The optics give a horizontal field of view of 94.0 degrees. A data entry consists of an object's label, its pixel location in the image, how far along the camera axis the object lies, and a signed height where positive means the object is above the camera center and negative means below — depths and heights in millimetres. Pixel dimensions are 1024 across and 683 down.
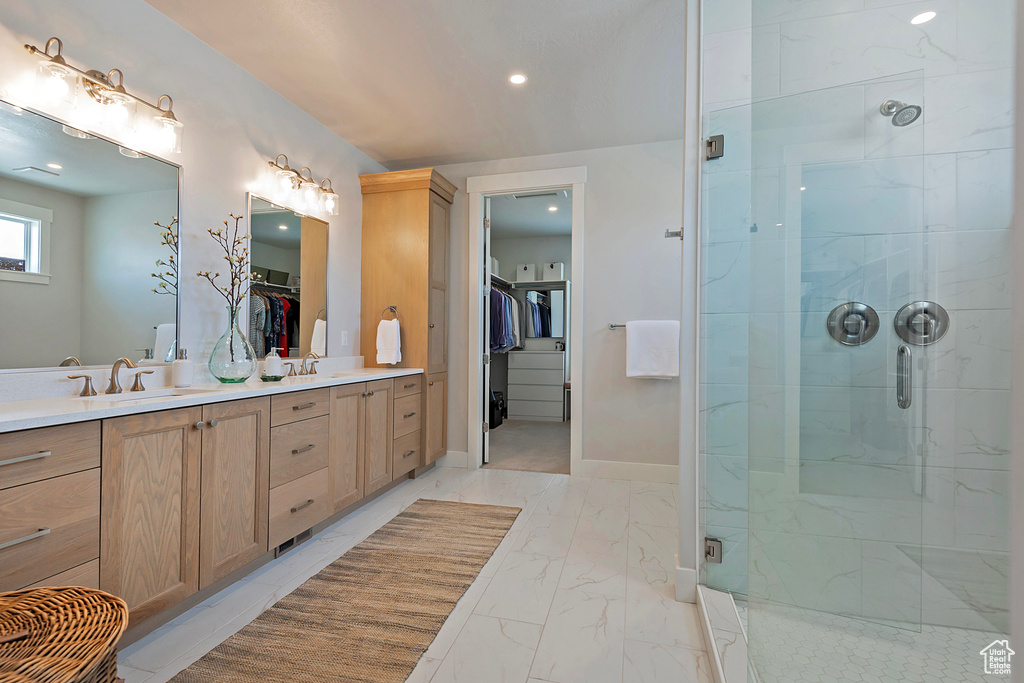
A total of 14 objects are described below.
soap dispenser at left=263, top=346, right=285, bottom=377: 2516 -137
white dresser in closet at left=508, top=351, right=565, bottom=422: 6125 -553
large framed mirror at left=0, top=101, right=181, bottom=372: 1631 +344
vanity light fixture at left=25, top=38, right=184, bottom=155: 1684 +905
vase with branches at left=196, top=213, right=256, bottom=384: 2207 +208
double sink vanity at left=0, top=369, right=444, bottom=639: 1222 -491
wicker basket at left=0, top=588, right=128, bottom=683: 727 -500
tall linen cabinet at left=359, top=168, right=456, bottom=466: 3539 +554
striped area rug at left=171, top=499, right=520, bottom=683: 1431 -987
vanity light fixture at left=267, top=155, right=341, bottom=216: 2820 +950
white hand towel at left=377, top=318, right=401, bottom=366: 3418 -12
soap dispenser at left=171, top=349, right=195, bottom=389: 2025 -148
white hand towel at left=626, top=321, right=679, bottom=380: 3383 -34
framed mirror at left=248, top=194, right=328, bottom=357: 2656 +358
